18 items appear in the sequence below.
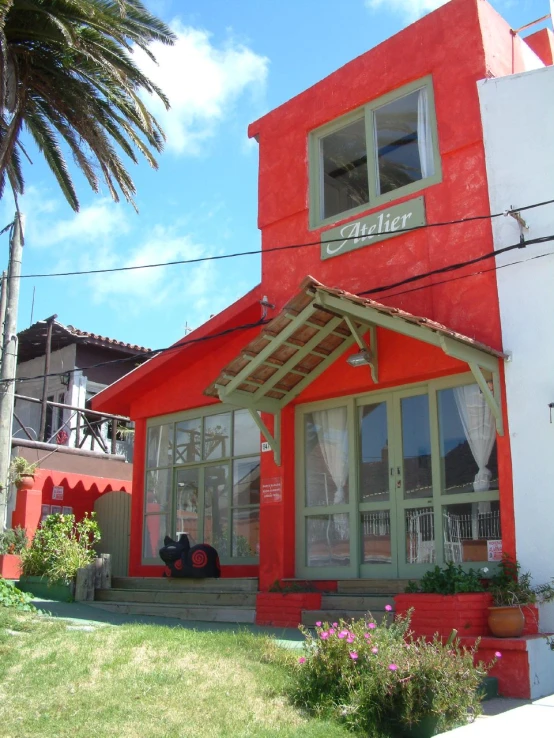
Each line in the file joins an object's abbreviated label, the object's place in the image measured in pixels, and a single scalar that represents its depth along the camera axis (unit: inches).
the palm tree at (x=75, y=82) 445.7
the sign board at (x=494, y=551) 338.0
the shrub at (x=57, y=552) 478.3
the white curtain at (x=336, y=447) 408.5
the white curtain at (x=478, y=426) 353.7
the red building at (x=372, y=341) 359.6
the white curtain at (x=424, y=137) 401.1
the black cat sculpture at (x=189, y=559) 455.2
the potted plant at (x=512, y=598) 285.1
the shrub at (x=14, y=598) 394.9
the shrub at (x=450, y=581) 303.7
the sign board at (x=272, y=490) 426.3
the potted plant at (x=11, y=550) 527.8
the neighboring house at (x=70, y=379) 777.6
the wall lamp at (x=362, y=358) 386.0
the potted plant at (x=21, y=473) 606.9
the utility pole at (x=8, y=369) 513.3
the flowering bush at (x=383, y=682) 220.5
